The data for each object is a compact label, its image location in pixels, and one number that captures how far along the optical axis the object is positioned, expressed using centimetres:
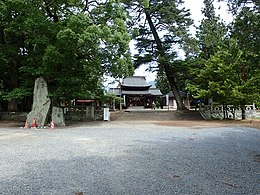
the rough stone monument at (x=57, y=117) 1331
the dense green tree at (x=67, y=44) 1141
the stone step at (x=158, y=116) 1894
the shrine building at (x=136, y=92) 3203
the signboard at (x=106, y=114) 1700
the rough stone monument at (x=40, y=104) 1235
